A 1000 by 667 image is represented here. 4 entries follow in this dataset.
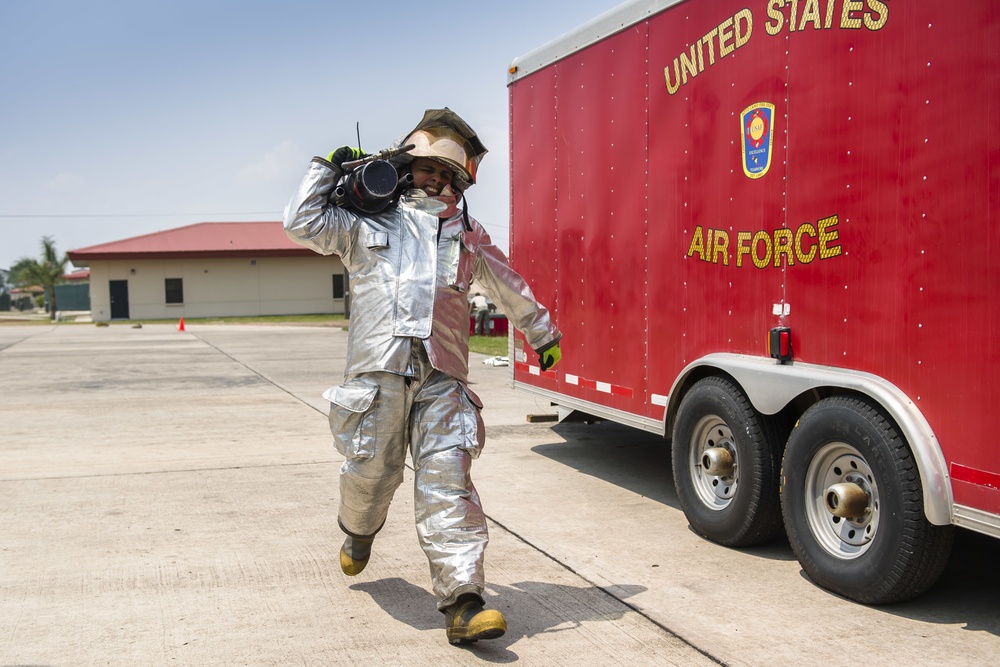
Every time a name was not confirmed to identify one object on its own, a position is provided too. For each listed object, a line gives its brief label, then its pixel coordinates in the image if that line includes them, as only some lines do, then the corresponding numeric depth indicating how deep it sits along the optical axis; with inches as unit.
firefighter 155.9
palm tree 2620.6
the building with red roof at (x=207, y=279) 1795.0
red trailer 150.9
